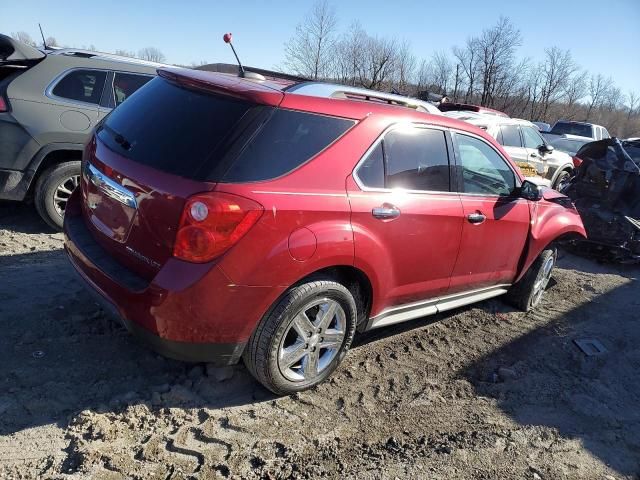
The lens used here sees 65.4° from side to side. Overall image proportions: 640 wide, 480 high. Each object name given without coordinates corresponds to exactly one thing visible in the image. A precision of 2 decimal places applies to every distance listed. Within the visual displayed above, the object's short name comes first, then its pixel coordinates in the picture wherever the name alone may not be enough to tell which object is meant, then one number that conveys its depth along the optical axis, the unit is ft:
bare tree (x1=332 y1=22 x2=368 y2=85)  98.84
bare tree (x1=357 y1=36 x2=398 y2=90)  99.50
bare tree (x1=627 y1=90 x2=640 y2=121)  205.57
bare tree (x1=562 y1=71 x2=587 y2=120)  146.10
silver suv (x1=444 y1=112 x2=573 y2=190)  29.04
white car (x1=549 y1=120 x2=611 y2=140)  62.75
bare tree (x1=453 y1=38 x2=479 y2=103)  124.47
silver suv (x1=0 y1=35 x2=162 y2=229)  15.66
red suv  8.26
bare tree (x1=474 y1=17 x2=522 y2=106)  120.78
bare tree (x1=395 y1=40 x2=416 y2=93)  107.62
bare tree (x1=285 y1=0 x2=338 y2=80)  95.20
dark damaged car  22.47
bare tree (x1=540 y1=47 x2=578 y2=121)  140.05
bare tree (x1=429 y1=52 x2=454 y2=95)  128.24
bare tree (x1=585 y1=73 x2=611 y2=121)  171.45
